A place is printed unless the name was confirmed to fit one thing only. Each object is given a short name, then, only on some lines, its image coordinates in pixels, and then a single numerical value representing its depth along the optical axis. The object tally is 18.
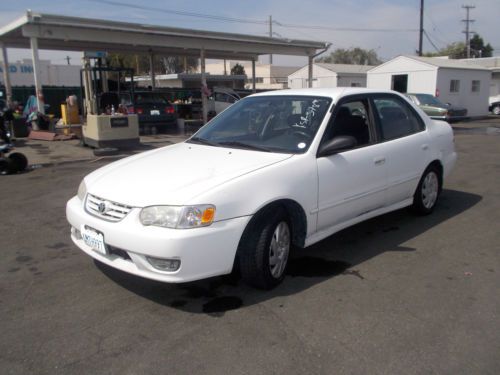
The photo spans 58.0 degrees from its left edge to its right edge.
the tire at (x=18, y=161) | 9.16
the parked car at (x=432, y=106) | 18.94
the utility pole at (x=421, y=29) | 35.25
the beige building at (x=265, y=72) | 60.00
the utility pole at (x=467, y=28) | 66.49
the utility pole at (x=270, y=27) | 60.66
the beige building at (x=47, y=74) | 40.81
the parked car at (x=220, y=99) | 22.75
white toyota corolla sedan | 3.21
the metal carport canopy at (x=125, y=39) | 14.46
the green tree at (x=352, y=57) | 87.25
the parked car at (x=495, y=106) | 30.30
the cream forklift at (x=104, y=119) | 12.39
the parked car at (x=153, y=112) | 17.70
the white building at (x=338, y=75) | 32.81
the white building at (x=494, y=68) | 35.41
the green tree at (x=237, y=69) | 65.41
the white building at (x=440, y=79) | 25.20
